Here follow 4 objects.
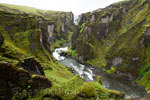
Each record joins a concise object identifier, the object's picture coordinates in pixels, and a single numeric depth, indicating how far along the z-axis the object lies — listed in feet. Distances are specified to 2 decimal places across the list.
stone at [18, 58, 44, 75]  47.98
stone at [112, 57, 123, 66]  188.72
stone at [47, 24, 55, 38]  398.21
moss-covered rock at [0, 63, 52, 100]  29.84
